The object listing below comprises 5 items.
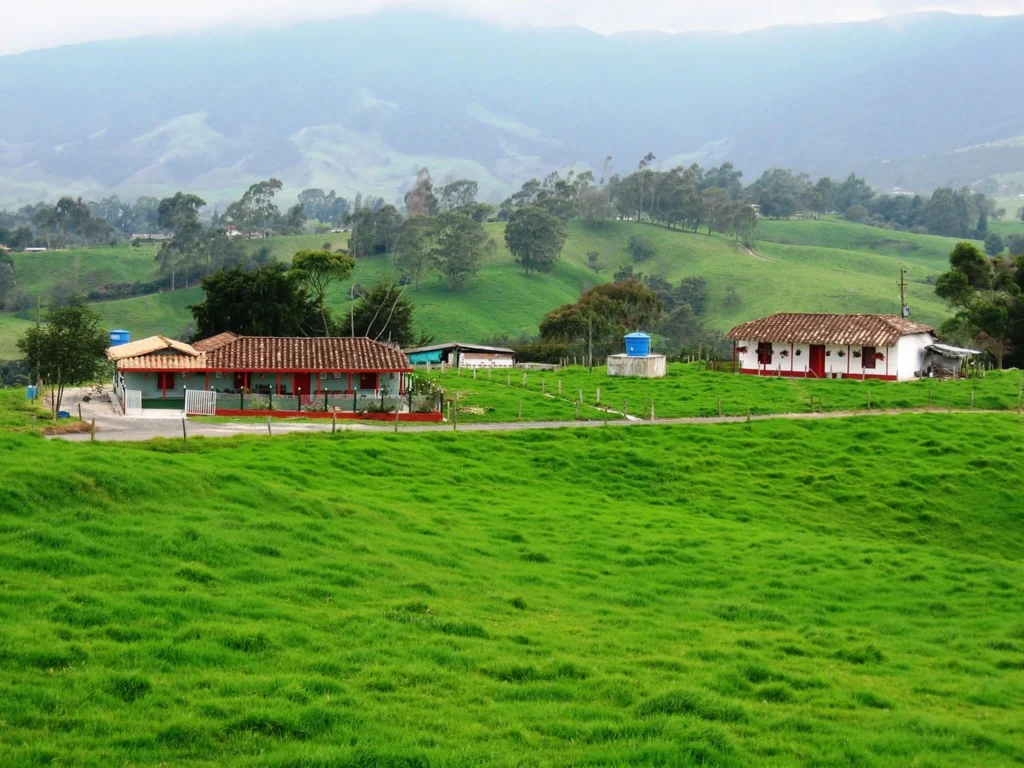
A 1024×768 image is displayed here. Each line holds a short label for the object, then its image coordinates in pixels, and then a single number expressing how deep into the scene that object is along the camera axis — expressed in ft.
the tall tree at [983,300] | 276.62
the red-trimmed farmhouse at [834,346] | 239.91
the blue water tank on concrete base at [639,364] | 231.30
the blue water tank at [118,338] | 258.37
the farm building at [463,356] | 290.97
